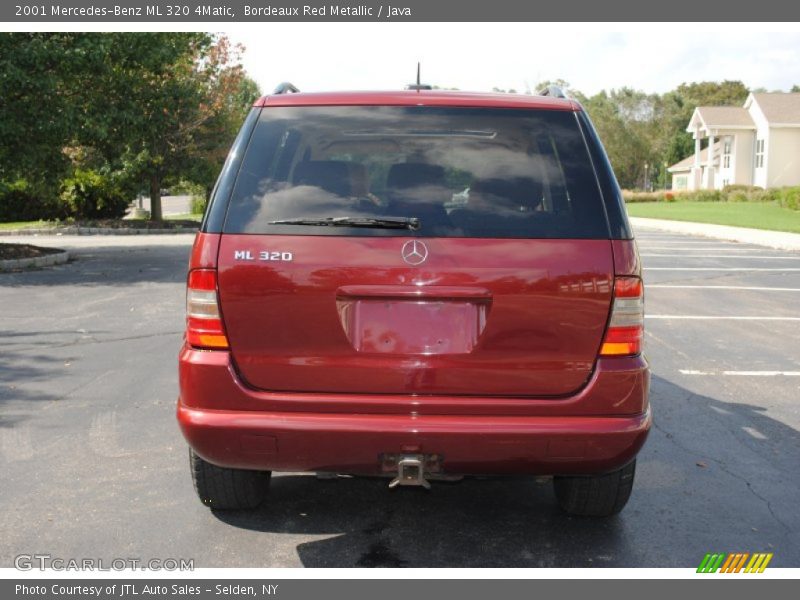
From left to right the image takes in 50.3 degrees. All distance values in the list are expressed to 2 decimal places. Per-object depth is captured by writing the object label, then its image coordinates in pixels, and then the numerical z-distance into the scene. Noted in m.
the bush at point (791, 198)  39.12
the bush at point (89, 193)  30.20
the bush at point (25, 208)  30.73
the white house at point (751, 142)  58.81
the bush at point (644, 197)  67.59
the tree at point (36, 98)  14.71
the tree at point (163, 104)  16.88
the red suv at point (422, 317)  3.32
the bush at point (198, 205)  42.34
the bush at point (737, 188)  57.69
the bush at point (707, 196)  60.41
